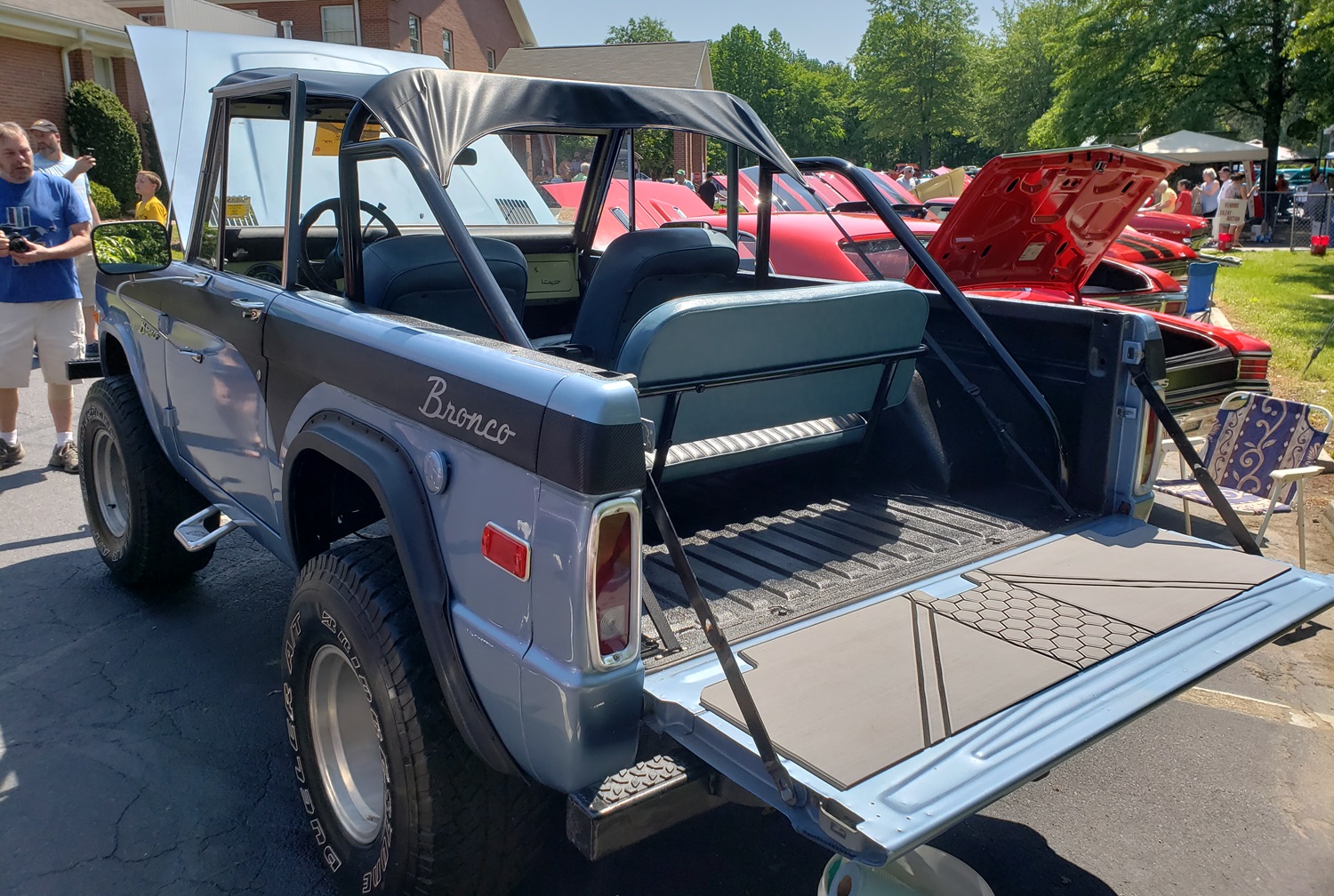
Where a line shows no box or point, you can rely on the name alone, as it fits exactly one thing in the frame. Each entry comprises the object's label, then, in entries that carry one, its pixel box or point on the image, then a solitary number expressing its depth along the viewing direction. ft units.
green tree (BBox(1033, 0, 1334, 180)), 90.43
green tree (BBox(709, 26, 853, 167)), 256.52
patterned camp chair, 15.24
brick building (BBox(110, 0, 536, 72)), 92.58
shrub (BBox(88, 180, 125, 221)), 60.44
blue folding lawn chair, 31.10
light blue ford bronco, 6.18
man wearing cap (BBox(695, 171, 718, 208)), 42.11
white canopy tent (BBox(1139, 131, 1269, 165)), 87.81
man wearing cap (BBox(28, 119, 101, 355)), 25.44
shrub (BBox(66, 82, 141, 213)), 70.79
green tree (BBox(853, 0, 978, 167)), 202.08
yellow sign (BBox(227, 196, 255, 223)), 13.35
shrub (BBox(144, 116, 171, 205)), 76.89
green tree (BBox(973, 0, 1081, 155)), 174.81
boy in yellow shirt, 32.63
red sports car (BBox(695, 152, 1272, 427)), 18.45
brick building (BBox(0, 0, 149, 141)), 69.00
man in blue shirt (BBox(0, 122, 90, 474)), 19.98
